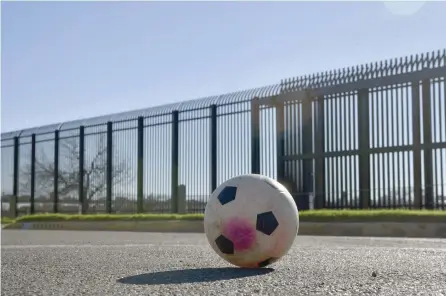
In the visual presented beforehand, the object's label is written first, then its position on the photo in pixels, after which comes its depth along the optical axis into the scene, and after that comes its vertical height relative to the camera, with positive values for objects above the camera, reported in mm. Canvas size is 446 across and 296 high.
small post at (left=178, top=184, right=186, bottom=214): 20895 -281
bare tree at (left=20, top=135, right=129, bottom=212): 24245 +699
